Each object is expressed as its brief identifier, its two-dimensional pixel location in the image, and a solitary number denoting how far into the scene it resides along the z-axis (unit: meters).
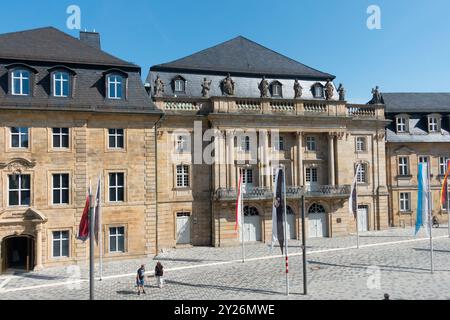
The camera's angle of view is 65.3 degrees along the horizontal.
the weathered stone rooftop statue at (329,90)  33.34
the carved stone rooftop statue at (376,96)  37.31
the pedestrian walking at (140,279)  17.61
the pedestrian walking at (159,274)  18.62
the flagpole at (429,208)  21.81
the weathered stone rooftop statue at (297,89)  32.60
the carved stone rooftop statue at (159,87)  29.75
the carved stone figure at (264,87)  31.64
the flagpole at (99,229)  20.36
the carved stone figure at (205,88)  30.86
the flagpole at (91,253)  13.84
